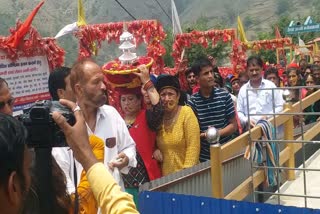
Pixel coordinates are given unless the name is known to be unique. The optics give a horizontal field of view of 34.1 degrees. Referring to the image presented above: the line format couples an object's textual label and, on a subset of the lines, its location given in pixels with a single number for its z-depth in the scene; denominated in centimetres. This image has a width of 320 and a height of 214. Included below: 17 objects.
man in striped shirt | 449
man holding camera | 107
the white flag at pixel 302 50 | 2384
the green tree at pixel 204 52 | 3834
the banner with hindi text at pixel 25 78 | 509
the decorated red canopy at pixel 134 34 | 868
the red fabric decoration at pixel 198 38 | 1166
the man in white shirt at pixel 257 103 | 531
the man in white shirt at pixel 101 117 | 302
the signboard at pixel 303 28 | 2109
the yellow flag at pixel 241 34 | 2536
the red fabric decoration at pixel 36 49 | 518
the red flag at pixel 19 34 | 524
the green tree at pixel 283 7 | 11375
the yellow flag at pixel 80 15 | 1219
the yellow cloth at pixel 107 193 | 143
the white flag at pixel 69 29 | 1012
